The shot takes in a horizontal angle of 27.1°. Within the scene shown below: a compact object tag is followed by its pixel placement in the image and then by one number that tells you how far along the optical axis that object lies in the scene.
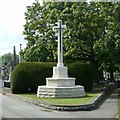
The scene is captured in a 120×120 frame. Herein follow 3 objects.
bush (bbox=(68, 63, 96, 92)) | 21.37
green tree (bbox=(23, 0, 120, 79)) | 20.29
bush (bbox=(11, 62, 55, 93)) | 20.04
